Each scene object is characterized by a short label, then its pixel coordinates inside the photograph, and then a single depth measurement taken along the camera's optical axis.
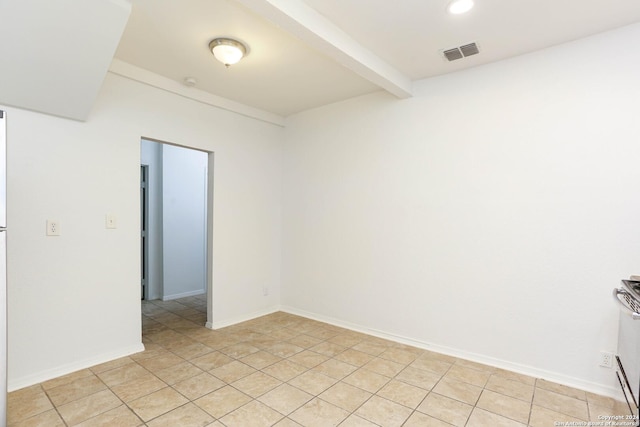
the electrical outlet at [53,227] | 2.46
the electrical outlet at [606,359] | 2.26
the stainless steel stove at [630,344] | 1.45
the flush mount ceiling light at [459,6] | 1.97
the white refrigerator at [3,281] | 1.64
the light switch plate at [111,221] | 2.76
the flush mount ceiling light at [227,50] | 2.41
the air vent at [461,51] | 2.49
